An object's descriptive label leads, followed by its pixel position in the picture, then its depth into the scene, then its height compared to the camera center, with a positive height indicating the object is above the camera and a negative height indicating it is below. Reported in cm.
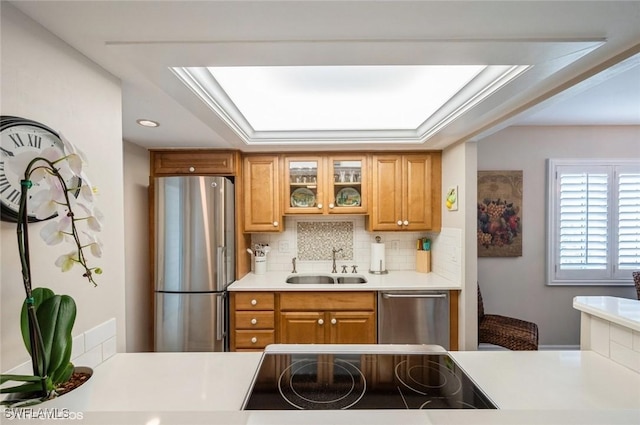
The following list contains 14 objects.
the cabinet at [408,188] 289 +15
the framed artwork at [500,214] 310 -11
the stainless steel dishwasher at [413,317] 250 -98
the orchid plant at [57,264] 71 -17
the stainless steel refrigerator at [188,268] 246 -55
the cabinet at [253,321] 252 -102
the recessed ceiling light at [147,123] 197 +55
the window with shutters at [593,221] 307 -18
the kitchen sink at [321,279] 299 -79
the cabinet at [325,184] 290 +19
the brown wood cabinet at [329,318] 251 -99
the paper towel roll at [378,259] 302 -58
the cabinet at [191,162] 278 +39
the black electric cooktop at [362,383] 94 -66
